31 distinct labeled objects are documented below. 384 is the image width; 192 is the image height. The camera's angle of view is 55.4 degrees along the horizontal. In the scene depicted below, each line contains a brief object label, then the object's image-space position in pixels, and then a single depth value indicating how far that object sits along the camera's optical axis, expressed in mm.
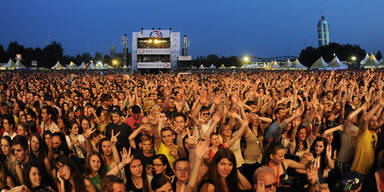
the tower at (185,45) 40228
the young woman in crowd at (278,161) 4188
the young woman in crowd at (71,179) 3947
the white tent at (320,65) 48106
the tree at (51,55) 97000
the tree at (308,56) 84375
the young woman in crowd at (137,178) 4062
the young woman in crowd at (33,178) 3907
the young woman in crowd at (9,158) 4531
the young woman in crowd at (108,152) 4594
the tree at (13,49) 91875
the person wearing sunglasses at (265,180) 3329
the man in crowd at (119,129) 5770
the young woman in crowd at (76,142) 5527
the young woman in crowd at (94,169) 4184
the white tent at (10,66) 59088
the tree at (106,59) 160025
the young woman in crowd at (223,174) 3557
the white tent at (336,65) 45931
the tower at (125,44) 36250
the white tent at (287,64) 62003
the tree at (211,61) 130913
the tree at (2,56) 85688
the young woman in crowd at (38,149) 4930
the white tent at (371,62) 47438
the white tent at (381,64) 46150
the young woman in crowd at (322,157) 4672
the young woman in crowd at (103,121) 6785
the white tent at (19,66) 60188
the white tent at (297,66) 58100
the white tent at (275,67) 64062
